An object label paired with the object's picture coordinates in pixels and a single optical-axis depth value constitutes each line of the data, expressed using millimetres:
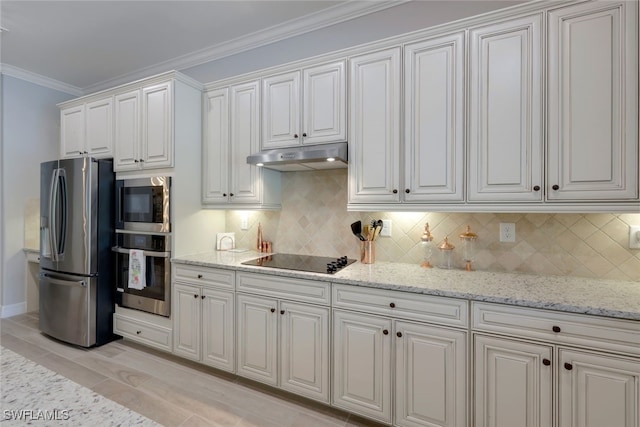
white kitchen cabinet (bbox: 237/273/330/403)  1981
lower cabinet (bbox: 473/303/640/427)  1349
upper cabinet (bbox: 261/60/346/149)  2238
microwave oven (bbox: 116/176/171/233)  2613
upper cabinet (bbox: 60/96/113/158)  3004
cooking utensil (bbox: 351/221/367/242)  2328
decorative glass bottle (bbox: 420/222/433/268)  2174
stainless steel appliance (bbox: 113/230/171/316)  2619
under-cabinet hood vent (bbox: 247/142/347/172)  2102
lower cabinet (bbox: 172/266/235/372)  2320
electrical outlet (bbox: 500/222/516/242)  2025
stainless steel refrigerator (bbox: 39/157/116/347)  2789
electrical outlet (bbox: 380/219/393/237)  2389
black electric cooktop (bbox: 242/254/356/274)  2148
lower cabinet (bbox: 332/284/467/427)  1639
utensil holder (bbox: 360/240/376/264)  2320
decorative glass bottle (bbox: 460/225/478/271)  2113
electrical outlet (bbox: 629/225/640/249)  1741
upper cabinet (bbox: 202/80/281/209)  2598
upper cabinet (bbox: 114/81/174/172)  2633
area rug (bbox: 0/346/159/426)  627
